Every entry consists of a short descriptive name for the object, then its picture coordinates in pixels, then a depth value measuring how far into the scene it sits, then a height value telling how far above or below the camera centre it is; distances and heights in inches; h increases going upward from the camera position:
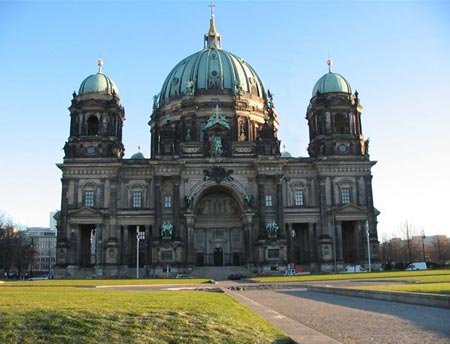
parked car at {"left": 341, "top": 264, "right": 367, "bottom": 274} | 2775.6 -56.1
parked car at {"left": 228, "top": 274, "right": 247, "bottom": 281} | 2470.5 -77.7
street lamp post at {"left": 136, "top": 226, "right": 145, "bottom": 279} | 2664.9 +85.8
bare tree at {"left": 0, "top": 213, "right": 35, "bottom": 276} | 3698.3 +102.7
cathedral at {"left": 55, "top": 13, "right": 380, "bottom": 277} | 2795.3 +353.0
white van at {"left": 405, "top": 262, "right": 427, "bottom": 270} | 3166.8 -54.6
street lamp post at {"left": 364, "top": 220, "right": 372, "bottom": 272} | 2758.4 +55.0
